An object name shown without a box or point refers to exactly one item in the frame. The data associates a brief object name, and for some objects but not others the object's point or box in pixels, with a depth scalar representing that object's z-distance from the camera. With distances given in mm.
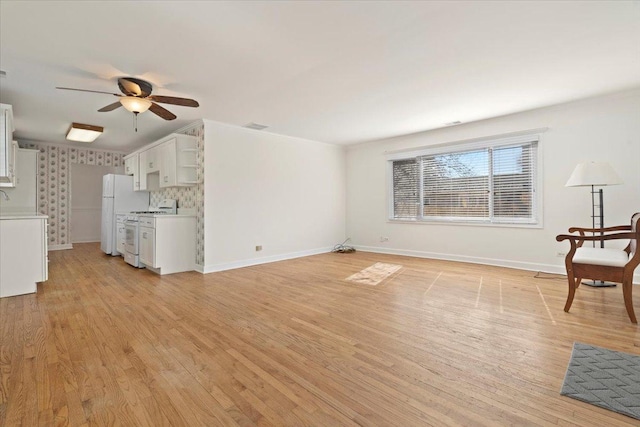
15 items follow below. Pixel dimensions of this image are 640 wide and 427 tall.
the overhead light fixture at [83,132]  5068
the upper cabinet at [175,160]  4836
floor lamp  3338
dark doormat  1545
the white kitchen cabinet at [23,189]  5789
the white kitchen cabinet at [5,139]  3559
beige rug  4145
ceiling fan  3102
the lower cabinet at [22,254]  3479
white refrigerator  6477
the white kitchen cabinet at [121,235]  5685
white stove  5094
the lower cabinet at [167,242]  4543
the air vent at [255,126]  5027
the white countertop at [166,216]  4600
